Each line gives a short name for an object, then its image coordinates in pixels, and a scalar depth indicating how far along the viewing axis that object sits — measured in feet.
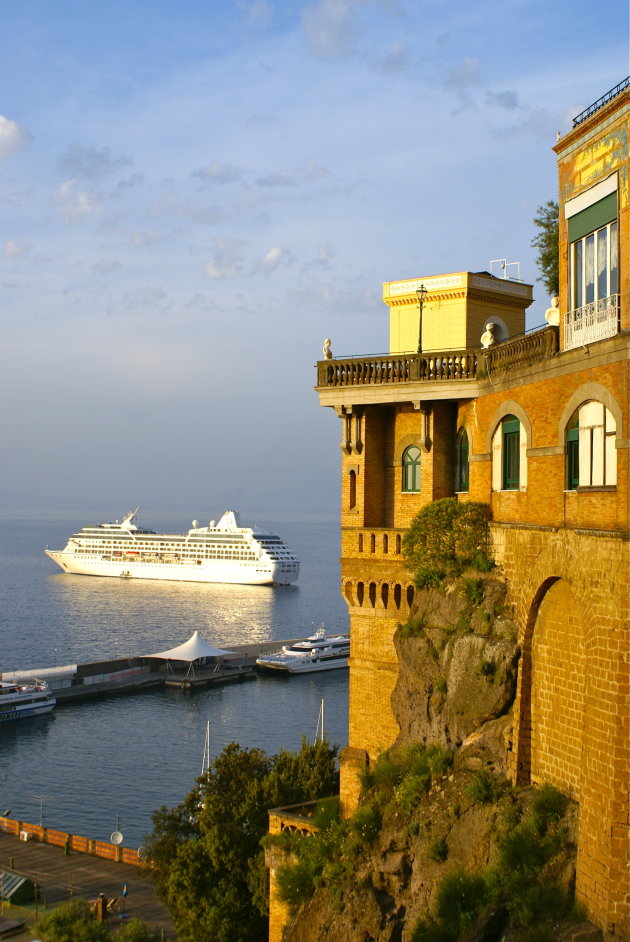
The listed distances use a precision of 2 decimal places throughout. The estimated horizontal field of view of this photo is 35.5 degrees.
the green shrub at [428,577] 77.20
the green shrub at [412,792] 68.23
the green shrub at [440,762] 68.80
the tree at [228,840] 89.71
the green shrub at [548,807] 57.41
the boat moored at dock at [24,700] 238.48
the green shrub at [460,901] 56.54
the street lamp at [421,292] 86.40
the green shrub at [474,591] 71.51
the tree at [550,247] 95.66
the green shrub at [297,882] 73.92
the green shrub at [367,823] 70.28
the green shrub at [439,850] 62.59
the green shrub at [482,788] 62.90
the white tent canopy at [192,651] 284.00
